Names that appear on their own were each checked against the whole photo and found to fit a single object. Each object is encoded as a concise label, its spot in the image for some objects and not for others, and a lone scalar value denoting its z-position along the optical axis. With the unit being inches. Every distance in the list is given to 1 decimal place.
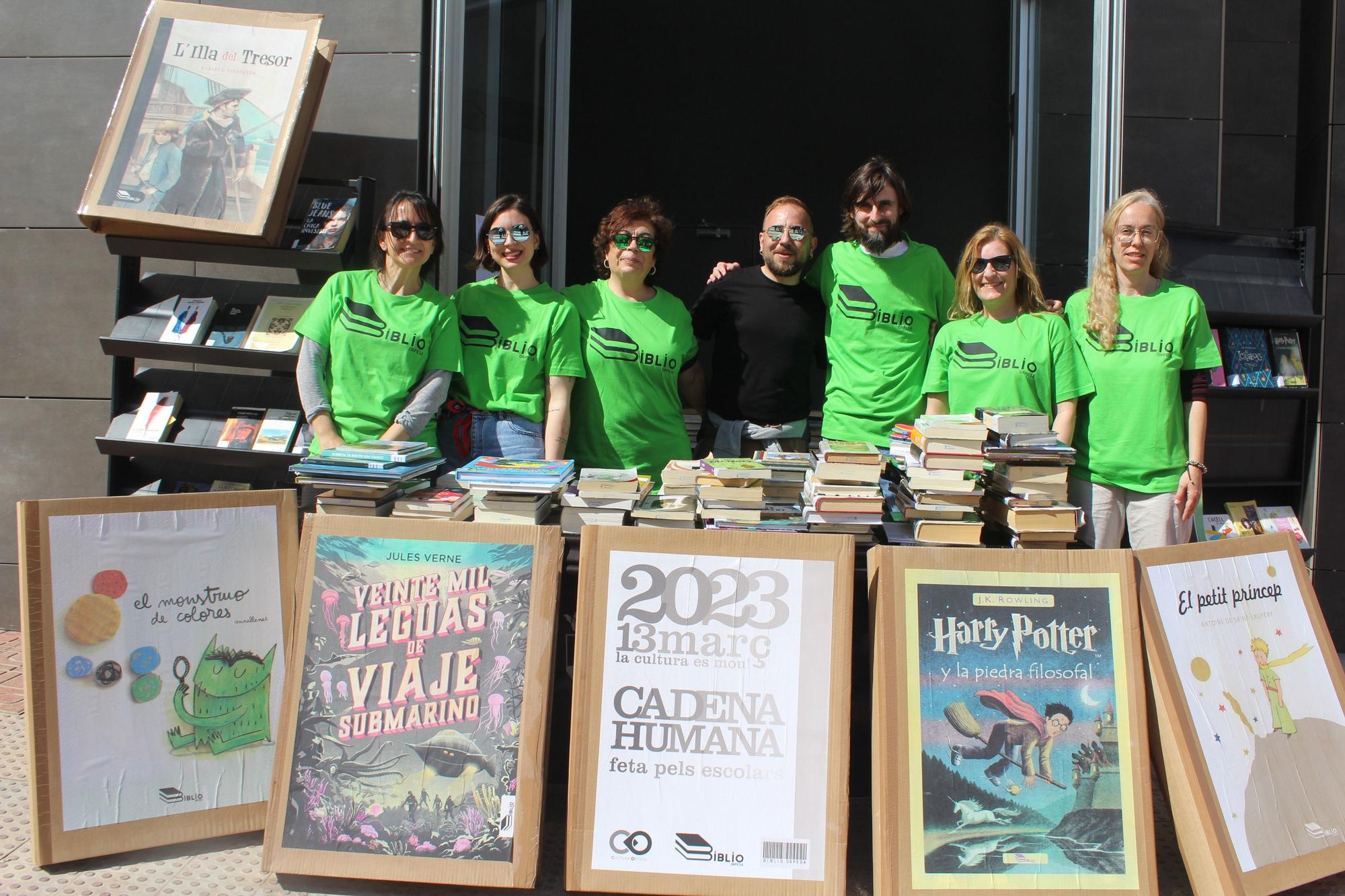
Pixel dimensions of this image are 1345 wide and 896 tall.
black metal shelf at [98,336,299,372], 129.3
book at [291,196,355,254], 131.2
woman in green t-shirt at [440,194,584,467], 124.7
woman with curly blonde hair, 116.4
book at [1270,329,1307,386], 150.2
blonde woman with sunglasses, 117.2
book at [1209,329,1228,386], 146.6
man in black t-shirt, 132.6
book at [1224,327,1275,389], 148.0
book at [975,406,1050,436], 102.8
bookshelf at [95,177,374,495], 130.3
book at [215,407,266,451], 132.0
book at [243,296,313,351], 131.1
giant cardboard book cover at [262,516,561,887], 85.3
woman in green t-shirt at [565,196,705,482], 128.0
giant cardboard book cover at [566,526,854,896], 83.2
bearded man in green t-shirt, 127.3
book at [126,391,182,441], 133.6
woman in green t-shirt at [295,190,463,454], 119.5
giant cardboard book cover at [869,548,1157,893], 82.0
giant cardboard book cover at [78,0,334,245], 125.0
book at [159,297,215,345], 132.0
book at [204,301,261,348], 133.0
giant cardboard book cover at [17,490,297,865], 88.9
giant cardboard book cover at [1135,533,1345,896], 84.7
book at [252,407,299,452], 131.3
